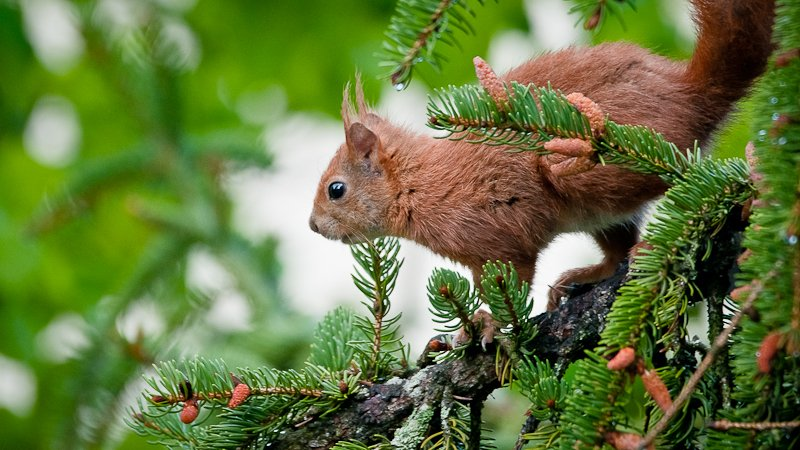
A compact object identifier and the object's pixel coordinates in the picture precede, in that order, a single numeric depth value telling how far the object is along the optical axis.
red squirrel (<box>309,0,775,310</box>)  5.88
